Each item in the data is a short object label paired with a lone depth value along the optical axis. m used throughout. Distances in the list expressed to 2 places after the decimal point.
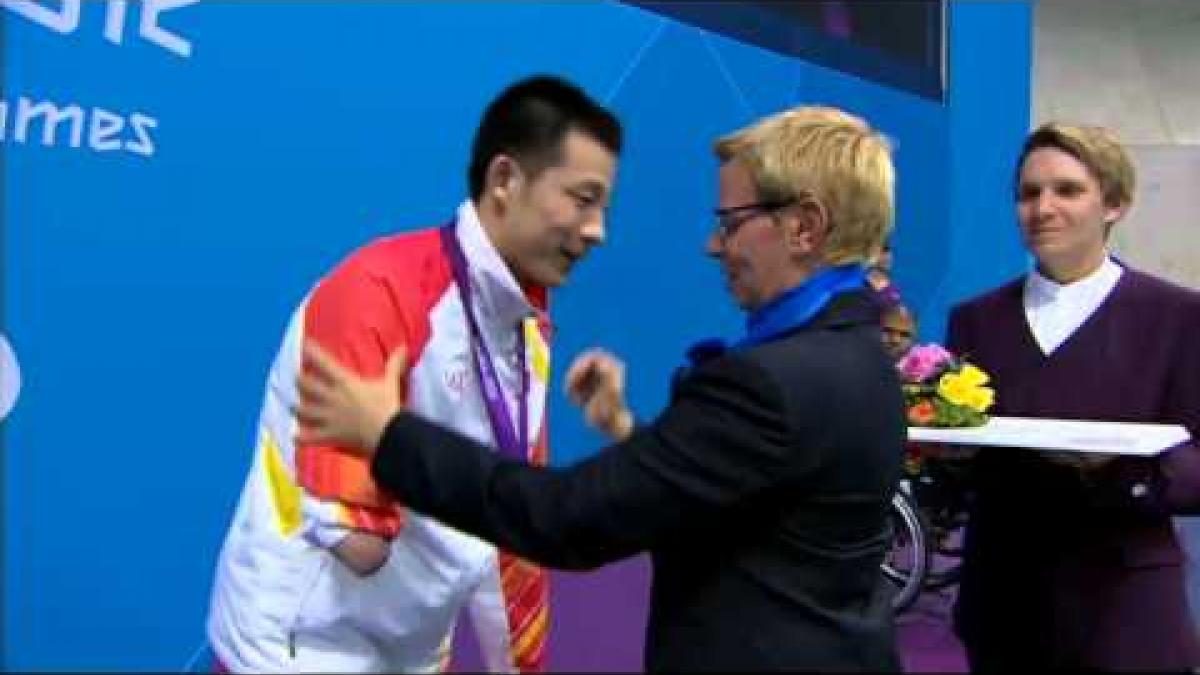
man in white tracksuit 1.61
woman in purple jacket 2.04
